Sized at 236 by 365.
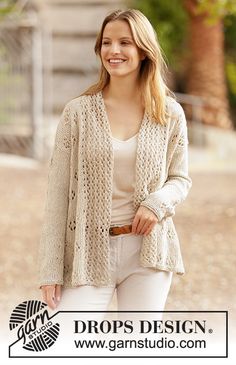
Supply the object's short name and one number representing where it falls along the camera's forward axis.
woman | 3.97
